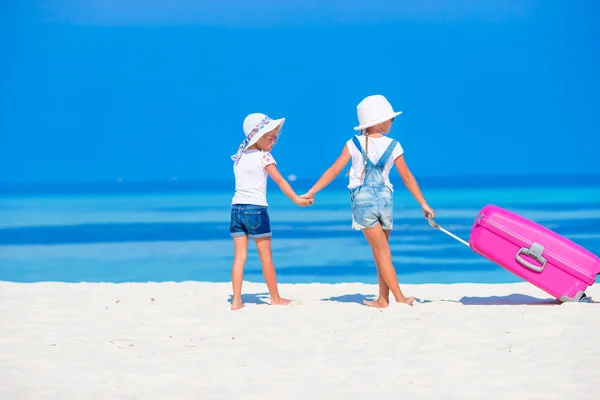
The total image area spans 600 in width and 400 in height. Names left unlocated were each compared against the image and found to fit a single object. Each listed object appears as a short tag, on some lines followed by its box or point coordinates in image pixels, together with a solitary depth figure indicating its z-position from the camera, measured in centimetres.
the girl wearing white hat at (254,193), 1251
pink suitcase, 1192
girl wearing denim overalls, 1194
